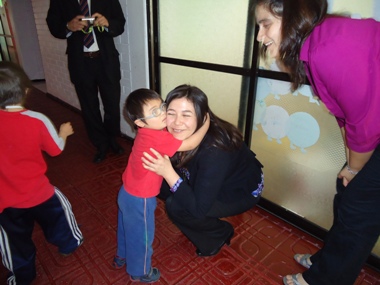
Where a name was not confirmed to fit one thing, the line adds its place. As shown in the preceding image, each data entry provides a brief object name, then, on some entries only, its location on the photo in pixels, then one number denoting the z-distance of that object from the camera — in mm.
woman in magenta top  874
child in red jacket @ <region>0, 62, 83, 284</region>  1264
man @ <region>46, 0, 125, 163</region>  2521
